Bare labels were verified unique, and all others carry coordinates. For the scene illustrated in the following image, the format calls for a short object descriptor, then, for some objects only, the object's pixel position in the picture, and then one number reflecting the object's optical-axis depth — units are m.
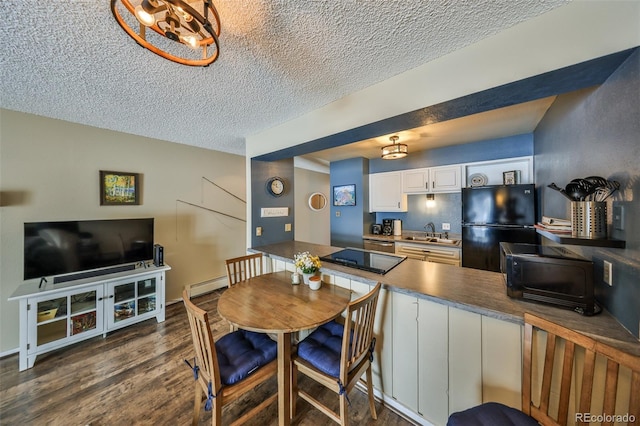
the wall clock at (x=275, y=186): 3.08
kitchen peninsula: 1.08
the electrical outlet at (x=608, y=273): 1.02
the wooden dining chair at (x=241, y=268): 2.09
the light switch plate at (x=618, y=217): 0.94
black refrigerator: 2.46
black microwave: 1.03
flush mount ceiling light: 2.67
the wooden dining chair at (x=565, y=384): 0.77
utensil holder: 1.03
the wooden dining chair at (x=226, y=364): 1.13
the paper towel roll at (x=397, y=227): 3.95
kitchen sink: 3.22
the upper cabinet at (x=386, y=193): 3.79
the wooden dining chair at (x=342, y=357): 1.20
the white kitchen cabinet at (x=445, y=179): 3.22
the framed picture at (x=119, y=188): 2.55
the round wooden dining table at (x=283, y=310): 1.26
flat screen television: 2.04
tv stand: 1.90
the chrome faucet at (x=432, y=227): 3.72
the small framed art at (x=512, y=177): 2.82
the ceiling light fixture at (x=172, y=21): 0.75
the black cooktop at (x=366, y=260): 1.74
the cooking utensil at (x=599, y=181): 1.03
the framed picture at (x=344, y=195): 4.15
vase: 1.77
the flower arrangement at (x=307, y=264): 1.76
